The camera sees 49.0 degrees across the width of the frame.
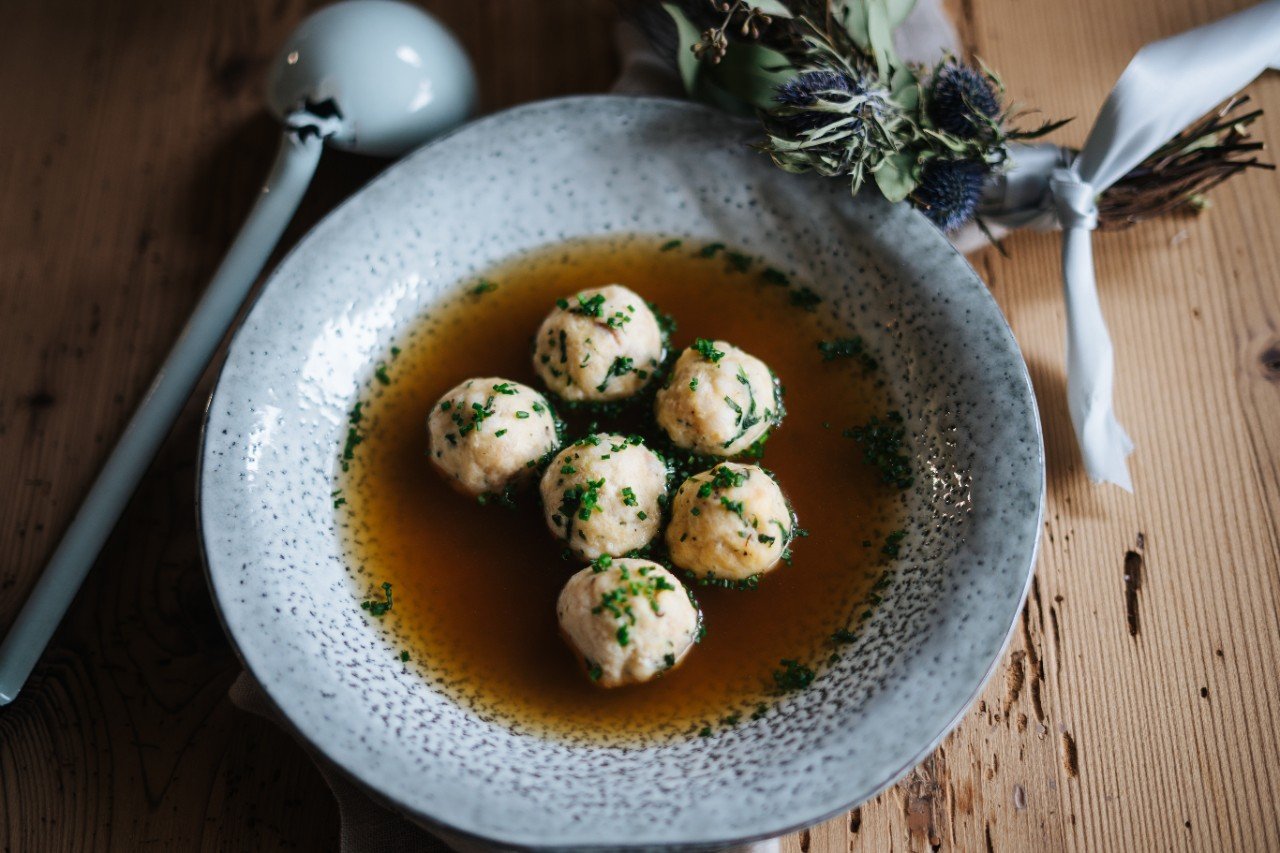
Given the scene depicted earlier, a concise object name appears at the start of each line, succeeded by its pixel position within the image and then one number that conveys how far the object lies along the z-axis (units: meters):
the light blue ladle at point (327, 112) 0.42
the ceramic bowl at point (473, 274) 0.35
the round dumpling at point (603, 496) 0.39
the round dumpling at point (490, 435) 0.40
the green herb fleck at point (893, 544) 0.39
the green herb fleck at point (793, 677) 0.38
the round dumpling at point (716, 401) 0.40
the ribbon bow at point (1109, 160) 0.40
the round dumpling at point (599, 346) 0.41
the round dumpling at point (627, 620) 0.37
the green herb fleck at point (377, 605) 0.40
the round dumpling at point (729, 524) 0.38
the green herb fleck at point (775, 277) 0.44
